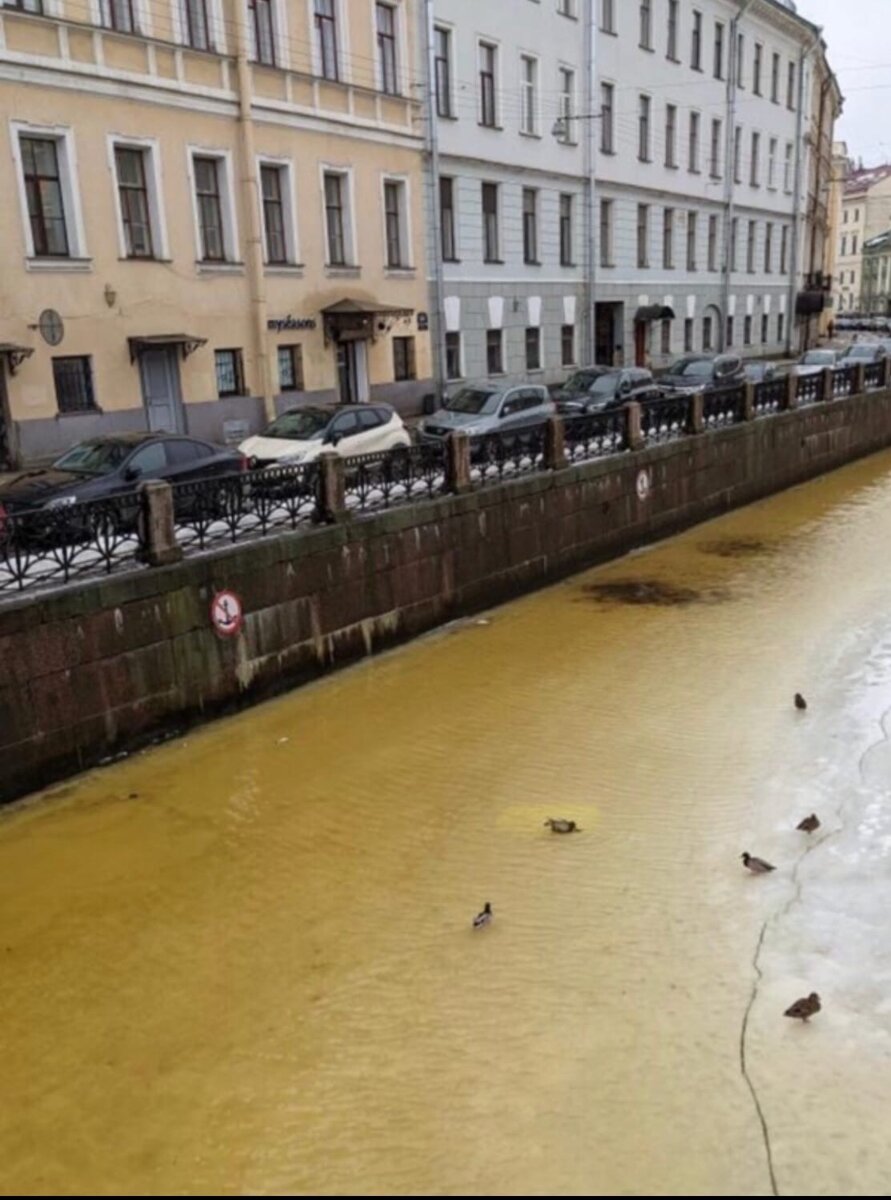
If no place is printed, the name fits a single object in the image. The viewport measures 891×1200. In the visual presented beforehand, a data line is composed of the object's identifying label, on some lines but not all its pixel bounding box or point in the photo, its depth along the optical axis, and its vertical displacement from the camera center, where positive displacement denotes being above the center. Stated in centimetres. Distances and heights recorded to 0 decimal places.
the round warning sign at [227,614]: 996 -255
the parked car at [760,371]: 2690 -157
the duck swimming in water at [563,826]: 779 -357
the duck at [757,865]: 712 -357
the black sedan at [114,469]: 1171 -151
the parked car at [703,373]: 2600 -151
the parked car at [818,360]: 3216 -165
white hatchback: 1544 -155
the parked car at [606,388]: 2250 -155
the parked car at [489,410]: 1873 -158
